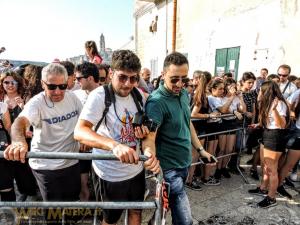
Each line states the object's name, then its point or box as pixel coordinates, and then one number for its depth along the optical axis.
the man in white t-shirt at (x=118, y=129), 2.13
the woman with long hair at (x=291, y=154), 4.21
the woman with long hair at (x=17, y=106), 3.46
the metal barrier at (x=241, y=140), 4.65
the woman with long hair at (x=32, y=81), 3.78
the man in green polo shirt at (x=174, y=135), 2.44
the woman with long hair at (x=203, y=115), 4.63
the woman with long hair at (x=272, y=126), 3.89
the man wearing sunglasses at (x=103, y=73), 4.49
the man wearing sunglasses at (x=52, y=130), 2.56
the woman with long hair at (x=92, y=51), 5.89
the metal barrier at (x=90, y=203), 1.75
